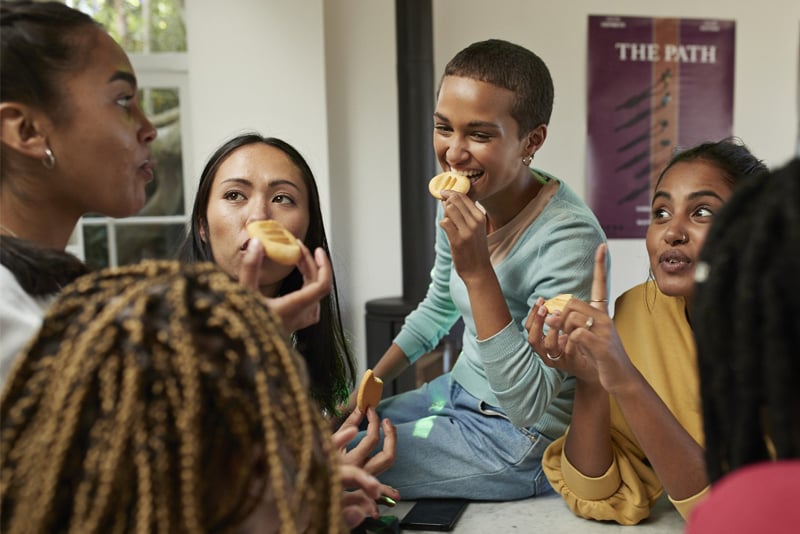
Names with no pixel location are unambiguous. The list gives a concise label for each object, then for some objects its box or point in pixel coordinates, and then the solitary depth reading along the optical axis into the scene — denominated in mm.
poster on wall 3510
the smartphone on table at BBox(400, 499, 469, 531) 1213
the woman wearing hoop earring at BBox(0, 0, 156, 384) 970
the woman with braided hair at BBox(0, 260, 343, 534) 604
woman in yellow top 1055
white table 1197
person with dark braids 493
